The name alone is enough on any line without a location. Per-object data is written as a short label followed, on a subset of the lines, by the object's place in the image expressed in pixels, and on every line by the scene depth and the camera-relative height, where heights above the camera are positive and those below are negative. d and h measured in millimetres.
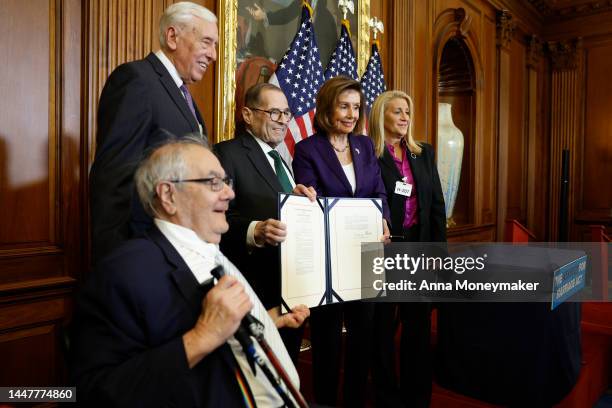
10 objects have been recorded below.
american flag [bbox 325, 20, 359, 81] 4191 +1242
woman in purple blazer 2283 +69
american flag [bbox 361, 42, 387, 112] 4527 +1141
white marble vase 6199 +593
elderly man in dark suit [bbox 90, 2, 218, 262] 1630 +321
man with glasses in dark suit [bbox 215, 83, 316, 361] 2160 +70
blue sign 2522 -457
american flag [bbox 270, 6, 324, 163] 3646 +915
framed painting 3307 +1130
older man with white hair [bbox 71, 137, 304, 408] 1112 -273
